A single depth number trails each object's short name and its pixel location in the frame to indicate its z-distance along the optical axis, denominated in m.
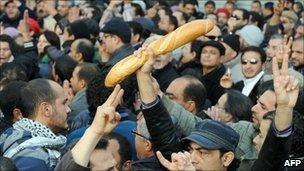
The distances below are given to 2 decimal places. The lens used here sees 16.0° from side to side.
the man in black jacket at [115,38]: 11.00
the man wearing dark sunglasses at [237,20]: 16.43
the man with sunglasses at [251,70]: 10.75
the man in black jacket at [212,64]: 11.14
